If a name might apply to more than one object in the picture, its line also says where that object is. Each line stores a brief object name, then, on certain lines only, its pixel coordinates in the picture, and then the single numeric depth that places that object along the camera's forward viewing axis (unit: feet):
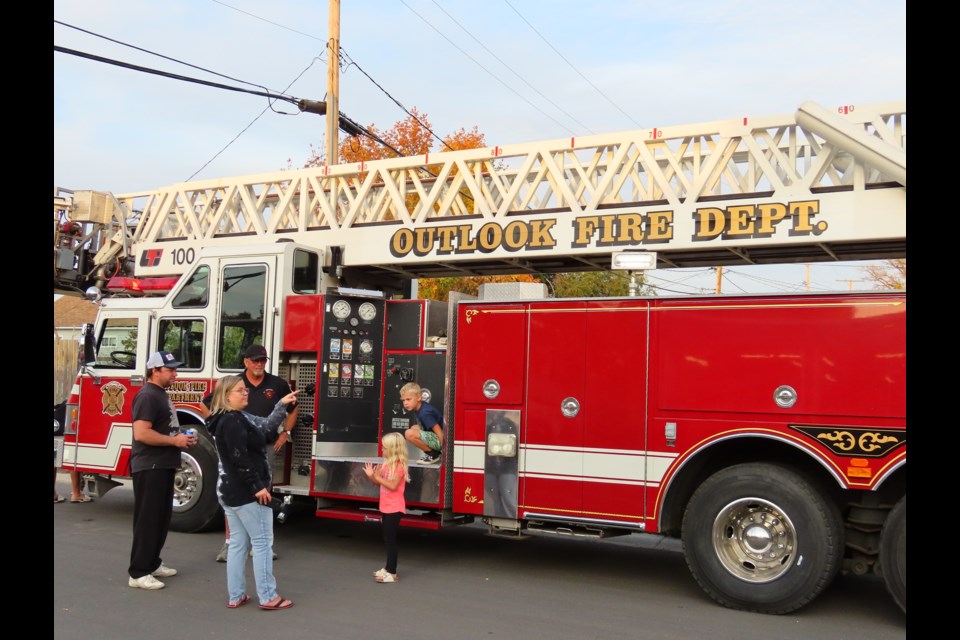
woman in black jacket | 21.13
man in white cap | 23.50
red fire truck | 21.43
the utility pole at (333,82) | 53.15
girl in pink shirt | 24.50
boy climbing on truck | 26.27
